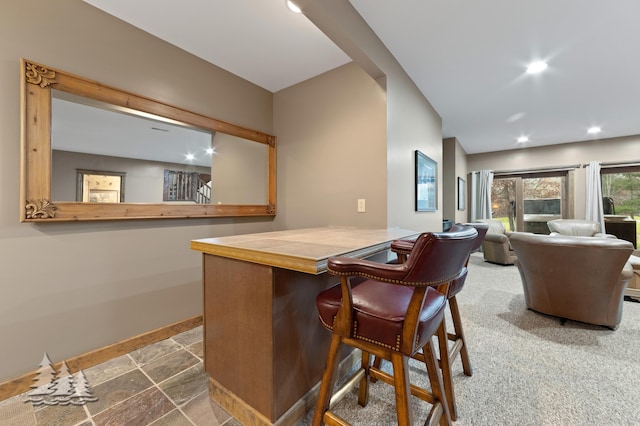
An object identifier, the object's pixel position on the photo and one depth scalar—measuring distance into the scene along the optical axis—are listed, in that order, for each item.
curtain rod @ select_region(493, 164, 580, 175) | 5.59
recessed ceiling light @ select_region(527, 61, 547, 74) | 2.62
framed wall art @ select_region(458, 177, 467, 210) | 5.86
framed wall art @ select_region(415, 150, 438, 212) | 3.05
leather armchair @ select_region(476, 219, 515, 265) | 4.77
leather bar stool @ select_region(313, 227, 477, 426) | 0.83
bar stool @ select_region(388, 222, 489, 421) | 1.35
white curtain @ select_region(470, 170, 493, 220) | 6.40
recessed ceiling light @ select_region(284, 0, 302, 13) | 1.80
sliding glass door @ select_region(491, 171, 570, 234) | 5.91
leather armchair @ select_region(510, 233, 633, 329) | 2.20
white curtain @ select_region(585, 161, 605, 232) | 5.24
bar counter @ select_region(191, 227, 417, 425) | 1.20
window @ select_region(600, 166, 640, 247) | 5.15
